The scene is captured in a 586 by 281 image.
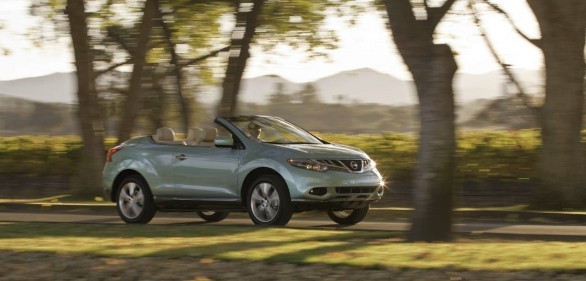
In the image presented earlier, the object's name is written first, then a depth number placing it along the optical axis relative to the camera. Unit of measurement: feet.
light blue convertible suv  52.80
